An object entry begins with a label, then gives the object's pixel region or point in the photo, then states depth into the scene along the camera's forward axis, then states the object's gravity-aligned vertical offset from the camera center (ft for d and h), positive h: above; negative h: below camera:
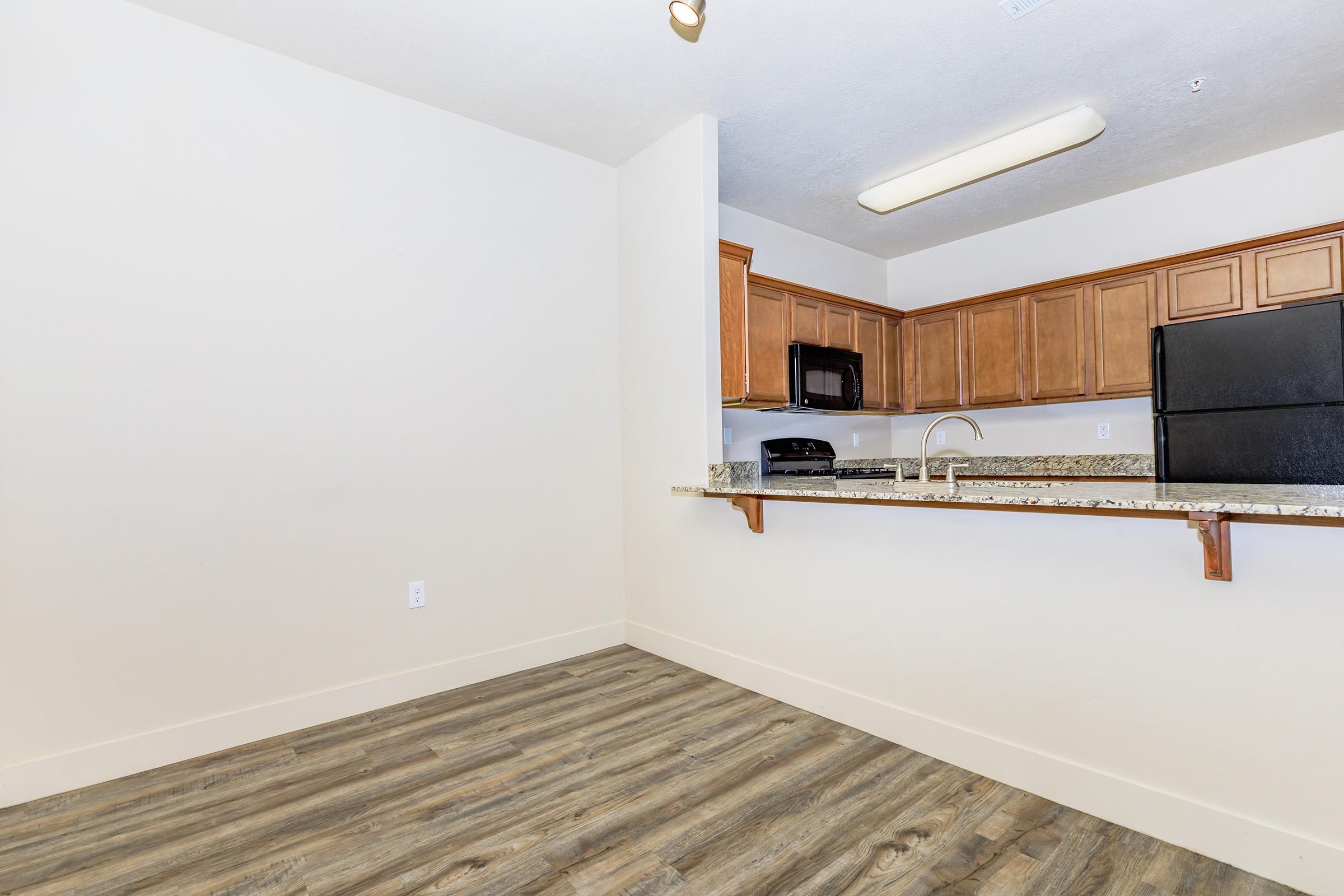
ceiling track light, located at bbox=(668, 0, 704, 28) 5.08 +3.67
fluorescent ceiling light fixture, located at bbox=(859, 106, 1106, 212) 9.62 +4.97
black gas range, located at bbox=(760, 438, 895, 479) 14.23 +0.00
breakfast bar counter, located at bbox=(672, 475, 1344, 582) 4.58 -0.38
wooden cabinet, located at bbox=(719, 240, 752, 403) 10.47 +2.40
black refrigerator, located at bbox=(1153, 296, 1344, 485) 8.13 +0.76
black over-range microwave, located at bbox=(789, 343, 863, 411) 12.94 +1.71
